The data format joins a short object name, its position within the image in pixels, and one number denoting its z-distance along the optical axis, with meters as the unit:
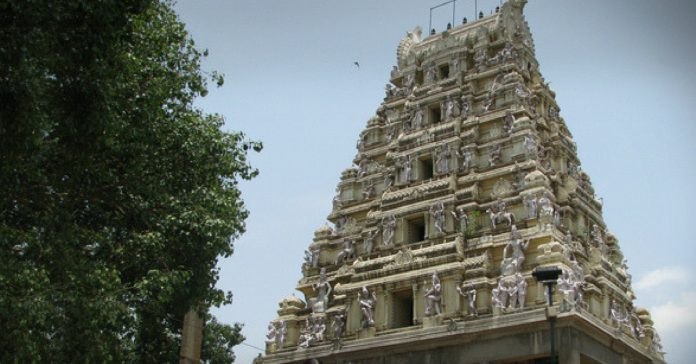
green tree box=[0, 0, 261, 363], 16.61
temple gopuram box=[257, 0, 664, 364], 29.03
